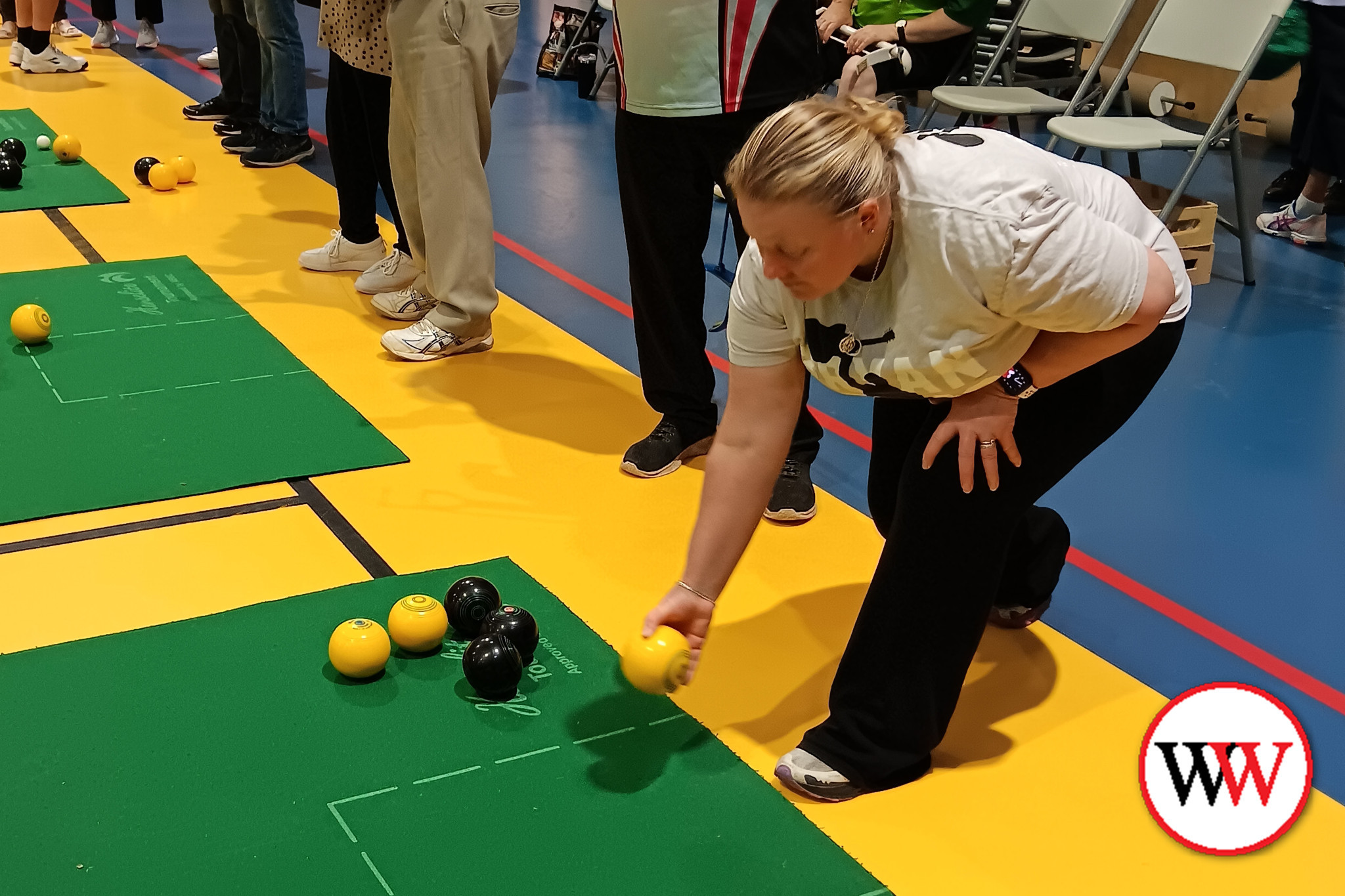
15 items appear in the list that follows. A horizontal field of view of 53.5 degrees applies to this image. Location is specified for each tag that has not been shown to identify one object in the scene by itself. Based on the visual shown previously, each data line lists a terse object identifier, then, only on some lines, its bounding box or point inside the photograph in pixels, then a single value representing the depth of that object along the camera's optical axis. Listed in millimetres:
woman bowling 1918
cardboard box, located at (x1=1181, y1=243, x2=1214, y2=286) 5102
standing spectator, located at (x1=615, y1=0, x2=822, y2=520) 3121
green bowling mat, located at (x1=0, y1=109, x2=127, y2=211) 5340
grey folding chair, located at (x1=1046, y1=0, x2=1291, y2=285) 4961
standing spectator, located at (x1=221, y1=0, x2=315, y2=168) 5848
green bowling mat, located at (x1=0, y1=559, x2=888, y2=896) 2012
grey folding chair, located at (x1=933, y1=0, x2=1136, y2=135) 5535
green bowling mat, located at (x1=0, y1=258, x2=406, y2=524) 3170
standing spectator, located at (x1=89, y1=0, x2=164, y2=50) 8422
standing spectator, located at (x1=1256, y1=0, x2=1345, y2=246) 5488
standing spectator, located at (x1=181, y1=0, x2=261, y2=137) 6312
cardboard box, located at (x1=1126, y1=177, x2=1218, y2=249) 5035
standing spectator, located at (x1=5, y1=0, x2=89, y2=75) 7473
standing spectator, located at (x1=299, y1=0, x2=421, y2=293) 3998
